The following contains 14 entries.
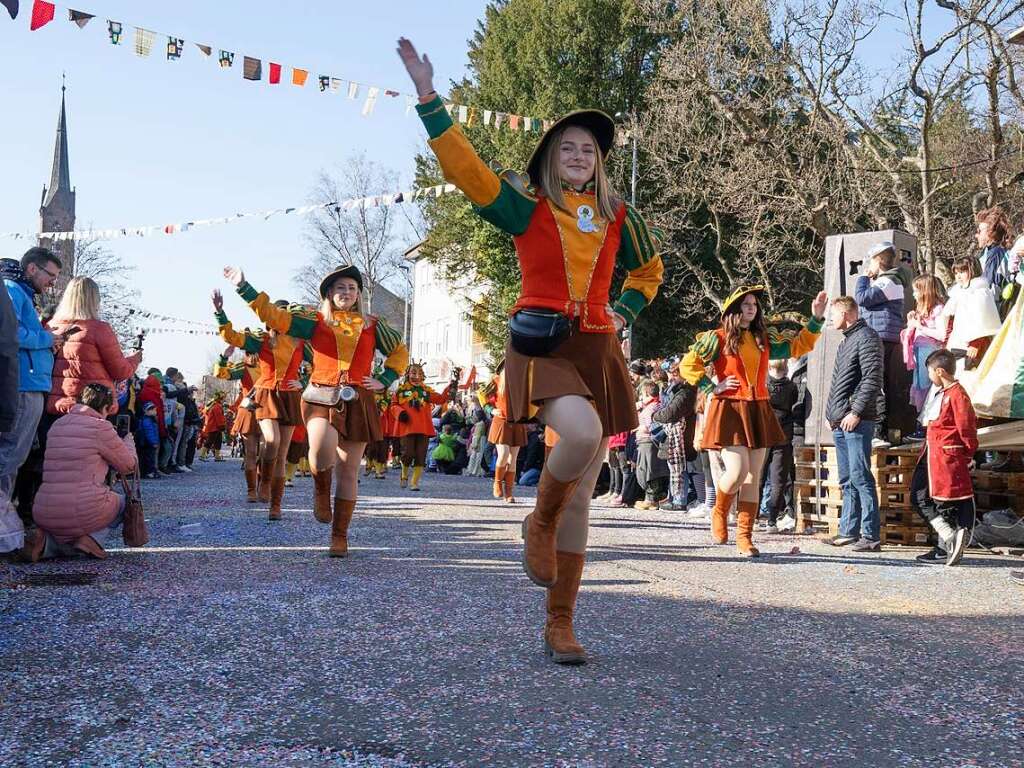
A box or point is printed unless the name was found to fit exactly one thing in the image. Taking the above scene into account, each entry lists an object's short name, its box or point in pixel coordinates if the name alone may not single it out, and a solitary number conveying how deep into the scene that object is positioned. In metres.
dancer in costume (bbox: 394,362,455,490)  17.44
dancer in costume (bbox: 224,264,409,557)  7.70
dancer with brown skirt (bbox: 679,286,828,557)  8.22
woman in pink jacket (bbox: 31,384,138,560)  6.75
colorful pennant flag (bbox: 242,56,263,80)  15.25
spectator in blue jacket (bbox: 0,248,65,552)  6.68
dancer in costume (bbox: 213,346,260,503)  13.11
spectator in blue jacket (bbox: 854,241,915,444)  10.38
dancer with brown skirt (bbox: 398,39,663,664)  4.20
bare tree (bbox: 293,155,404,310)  50.97
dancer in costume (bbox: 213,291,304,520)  10.65
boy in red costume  8.06
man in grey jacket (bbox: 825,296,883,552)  9.02
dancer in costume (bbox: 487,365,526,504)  13.37
